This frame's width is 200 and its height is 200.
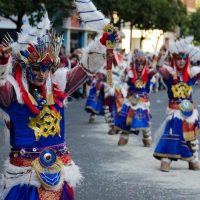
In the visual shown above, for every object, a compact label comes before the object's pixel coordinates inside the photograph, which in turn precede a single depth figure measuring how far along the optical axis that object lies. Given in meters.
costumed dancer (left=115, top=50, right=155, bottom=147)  10.45
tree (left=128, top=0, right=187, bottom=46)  25.50
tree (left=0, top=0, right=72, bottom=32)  13.91
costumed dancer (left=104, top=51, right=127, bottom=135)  12.80
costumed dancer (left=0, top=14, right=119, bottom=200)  4.68
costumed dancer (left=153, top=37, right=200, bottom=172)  8.25
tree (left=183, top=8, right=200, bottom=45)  40.73
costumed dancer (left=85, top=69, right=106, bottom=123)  13.59
